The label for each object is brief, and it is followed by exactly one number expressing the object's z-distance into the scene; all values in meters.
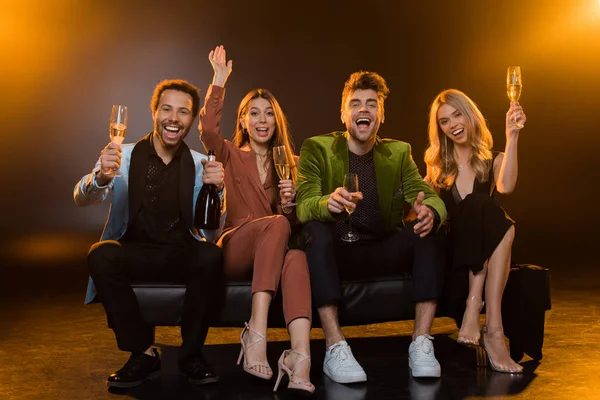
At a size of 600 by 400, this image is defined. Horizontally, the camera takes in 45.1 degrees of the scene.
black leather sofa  3.07
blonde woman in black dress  3.09
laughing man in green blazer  2.97
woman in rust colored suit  2.89
